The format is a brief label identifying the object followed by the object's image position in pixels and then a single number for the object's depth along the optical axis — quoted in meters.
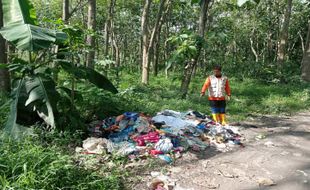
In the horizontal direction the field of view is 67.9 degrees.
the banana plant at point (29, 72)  3.25
